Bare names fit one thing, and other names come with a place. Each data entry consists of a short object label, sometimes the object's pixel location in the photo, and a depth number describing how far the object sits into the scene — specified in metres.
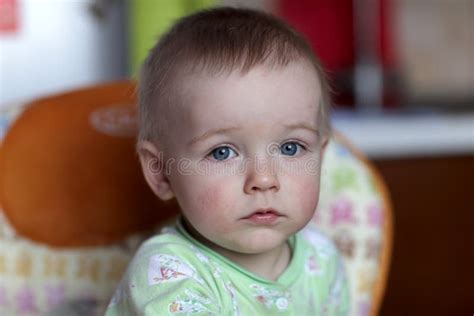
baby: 1.05
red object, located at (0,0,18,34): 1.78
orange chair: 1.23
